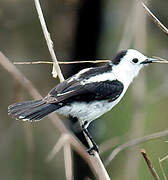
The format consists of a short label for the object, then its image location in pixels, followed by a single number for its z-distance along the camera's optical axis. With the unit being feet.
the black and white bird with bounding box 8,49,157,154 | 19.74
